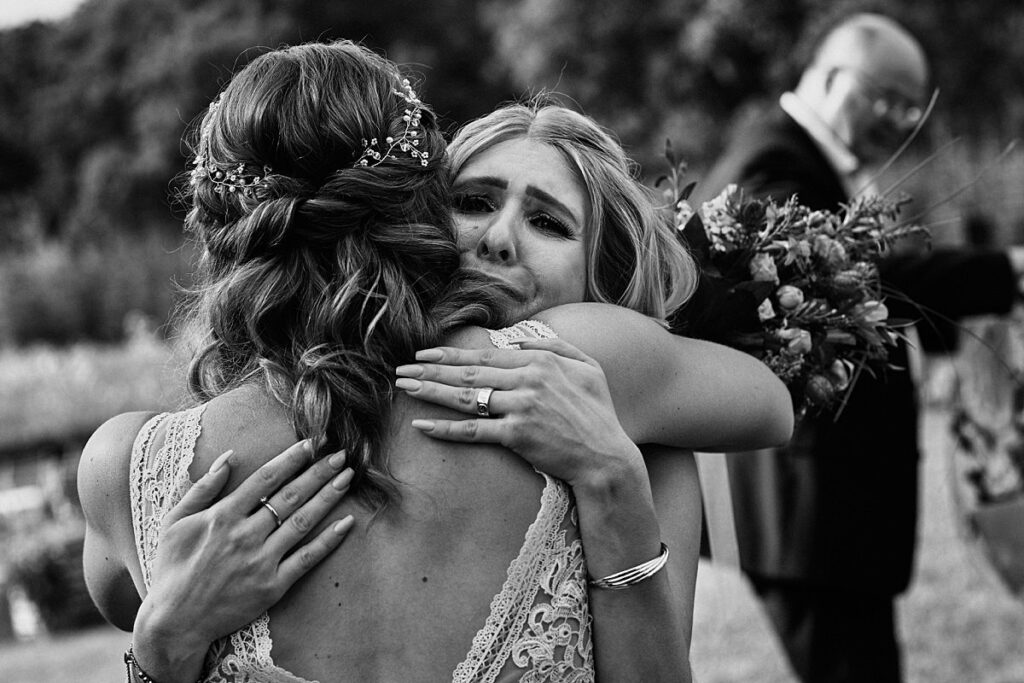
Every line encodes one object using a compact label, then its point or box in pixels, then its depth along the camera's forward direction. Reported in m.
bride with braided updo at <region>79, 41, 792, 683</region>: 1.97
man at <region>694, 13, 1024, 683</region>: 4.42
